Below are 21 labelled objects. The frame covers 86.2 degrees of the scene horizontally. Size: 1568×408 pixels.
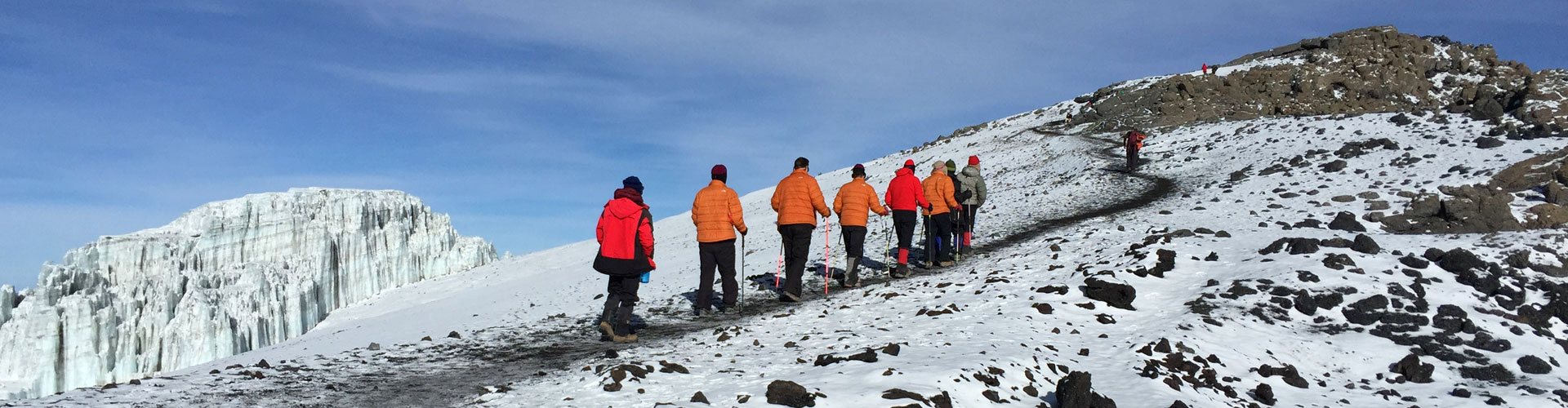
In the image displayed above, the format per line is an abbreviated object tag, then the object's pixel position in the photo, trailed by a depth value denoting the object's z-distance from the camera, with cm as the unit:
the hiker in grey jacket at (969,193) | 1705
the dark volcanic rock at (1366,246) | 1223
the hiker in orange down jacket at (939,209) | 1521
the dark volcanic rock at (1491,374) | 861
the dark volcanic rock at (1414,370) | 850
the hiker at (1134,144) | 2783
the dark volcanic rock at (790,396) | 634
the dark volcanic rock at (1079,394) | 669
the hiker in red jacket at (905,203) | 1479
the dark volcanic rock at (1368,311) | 1005
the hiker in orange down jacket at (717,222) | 1166
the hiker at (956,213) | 1670
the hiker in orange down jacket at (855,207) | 1367
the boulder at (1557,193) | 1473
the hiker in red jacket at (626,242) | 1019
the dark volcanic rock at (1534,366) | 876
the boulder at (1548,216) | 1369
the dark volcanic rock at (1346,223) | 1502
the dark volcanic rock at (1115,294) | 1079
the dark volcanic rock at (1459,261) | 1125
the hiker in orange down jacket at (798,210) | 1270
